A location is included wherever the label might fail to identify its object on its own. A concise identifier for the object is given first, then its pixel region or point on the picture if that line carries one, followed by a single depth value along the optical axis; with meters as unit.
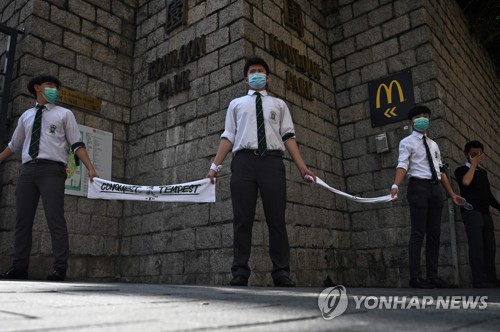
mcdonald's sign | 5.68
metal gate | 5.24
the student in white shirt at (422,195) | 4.26
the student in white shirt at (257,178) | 3.62
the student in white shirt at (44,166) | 4.00
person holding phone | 4.76
